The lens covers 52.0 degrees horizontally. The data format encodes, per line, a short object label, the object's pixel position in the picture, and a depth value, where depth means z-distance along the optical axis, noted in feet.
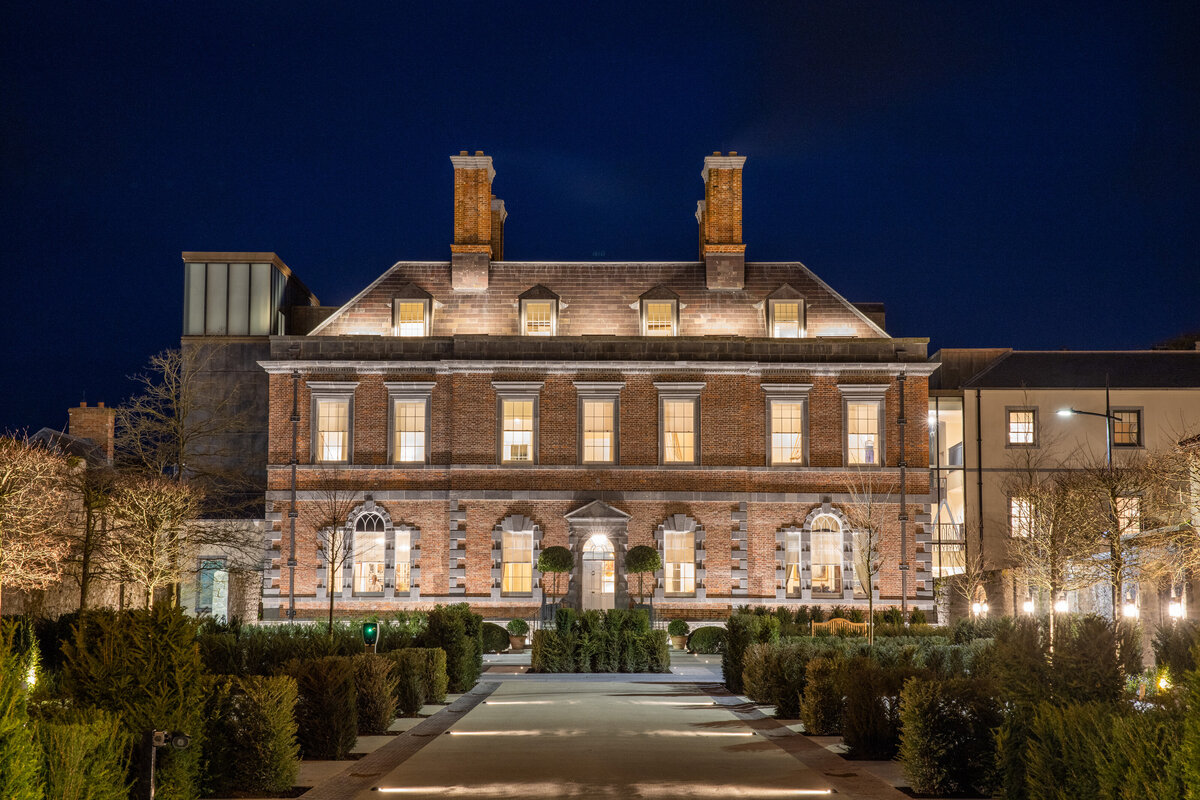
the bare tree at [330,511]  142.31
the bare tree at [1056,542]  103.40
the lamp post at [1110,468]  96.23
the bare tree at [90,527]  114.73
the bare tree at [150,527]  110.83
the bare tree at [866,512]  140.59
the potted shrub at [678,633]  133.28
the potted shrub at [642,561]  137.90
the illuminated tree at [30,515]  99.71
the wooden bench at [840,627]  110.32
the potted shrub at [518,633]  130.93
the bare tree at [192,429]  132.46
